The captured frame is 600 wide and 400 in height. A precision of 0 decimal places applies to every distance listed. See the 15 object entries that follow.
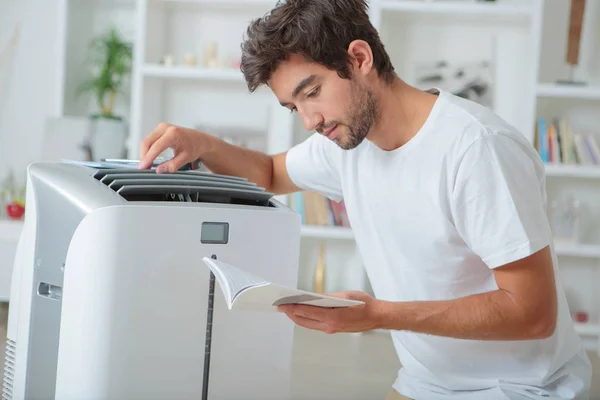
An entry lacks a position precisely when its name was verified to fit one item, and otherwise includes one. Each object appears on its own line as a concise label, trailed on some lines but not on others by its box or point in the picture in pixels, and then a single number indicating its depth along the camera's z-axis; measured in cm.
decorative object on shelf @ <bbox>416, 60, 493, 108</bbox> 397
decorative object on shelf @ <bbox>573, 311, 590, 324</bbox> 387
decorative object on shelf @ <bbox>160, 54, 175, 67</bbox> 401
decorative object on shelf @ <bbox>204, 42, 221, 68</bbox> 404
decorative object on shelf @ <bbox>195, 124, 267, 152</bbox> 418
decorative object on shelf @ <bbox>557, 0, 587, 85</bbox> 375
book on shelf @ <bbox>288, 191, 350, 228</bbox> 396
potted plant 409
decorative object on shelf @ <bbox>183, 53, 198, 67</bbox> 404
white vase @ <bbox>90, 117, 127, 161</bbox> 409
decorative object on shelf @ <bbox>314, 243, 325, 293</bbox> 400
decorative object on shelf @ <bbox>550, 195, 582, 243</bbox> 381
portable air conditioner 120
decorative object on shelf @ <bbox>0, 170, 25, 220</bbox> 404
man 140
